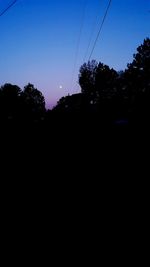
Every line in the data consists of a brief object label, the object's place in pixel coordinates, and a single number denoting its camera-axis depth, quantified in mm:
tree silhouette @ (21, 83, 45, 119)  71062
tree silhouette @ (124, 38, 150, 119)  57875
